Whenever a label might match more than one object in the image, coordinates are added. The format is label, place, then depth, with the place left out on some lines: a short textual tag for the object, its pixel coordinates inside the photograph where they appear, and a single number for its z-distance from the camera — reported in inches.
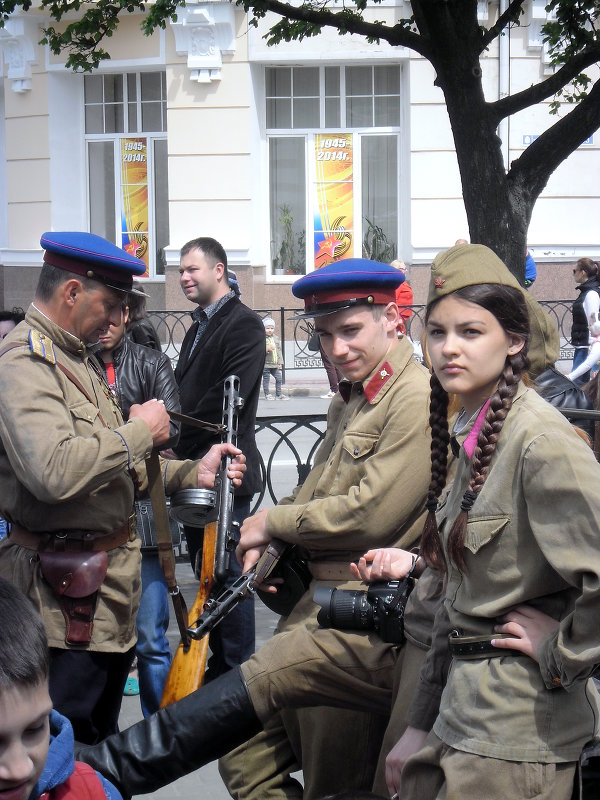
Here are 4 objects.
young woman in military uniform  83.8
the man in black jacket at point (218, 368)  198.4
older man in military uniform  123.8
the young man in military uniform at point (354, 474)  121.8
